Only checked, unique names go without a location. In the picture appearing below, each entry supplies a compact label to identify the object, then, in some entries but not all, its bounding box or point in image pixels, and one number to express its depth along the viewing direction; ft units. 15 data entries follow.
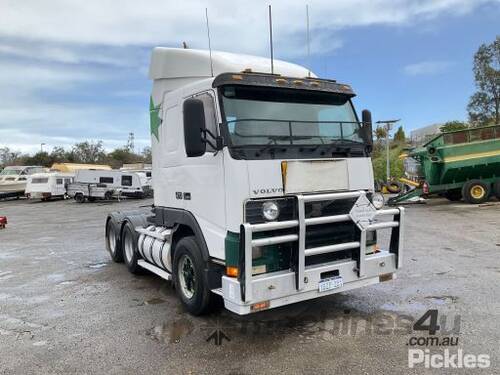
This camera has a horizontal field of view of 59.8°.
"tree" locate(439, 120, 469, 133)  122.58
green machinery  54.44
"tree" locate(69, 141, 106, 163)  209.40
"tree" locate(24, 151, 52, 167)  200.10
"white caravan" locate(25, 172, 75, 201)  99.30
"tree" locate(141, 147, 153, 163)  210.75
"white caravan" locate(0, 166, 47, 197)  106.52
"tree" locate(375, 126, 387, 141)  135.48
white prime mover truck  13.96
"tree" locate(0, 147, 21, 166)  220.64
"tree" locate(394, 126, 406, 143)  185.16
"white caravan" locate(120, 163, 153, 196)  100.05
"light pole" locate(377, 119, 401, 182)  81.89
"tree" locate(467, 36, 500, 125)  108.88
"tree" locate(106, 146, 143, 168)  214.34
